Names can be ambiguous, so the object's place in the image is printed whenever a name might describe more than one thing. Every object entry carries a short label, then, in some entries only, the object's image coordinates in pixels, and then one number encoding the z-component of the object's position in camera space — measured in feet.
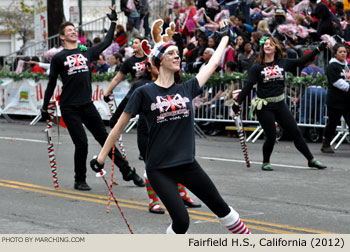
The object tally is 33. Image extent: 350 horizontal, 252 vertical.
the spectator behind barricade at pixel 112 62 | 69.10
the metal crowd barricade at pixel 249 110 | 53.26
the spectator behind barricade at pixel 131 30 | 79.41
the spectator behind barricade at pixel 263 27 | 63.31
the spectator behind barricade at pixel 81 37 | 83.58
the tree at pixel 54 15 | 86.43
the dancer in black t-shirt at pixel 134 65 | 34.78
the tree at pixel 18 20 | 173.99
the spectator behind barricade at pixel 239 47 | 62.80
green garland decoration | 52.86
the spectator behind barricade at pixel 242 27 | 66.47
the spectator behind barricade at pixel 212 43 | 64.28
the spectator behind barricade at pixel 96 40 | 77.77
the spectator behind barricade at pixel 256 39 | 59.98
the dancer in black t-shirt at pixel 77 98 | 33.09
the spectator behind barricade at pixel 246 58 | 59.56
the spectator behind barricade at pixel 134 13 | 80.23
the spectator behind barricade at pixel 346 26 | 58.99
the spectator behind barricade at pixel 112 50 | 77.00
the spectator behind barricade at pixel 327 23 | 61.82
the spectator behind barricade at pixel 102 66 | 71.31
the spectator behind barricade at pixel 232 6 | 72.23
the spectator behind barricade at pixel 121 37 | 78.84
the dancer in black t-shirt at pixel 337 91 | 43.83
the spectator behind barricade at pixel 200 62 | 61.82
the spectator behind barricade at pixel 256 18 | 68.95
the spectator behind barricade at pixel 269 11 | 67.97
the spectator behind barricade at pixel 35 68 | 75.77
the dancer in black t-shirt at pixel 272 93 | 38.34
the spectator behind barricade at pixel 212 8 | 75.15
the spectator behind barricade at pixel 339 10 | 66.69
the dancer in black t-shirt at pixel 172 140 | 19.42
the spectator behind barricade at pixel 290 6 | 68.23
